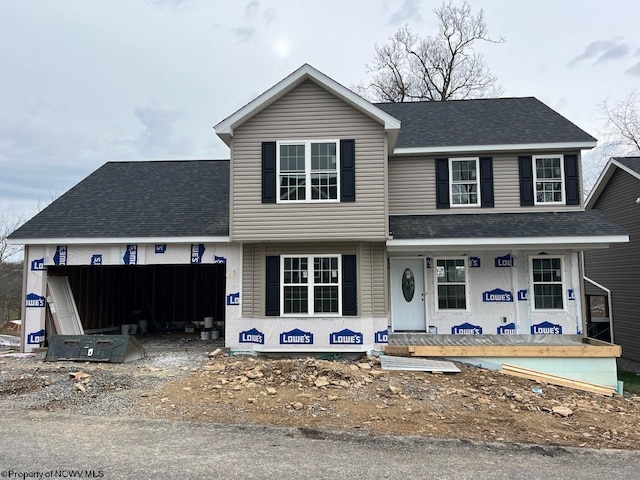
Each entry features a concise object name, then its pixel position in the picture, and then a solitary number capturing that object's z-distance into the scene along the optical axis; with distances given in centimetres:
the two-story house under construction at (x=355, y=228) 1027
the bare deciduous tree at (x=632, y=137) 2208
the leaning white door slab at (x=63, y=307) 1148
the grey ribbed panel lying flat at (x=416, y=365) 917
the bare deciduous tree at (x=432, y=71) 2730
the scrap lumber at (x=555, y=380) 948
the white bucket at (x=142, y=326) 1509
